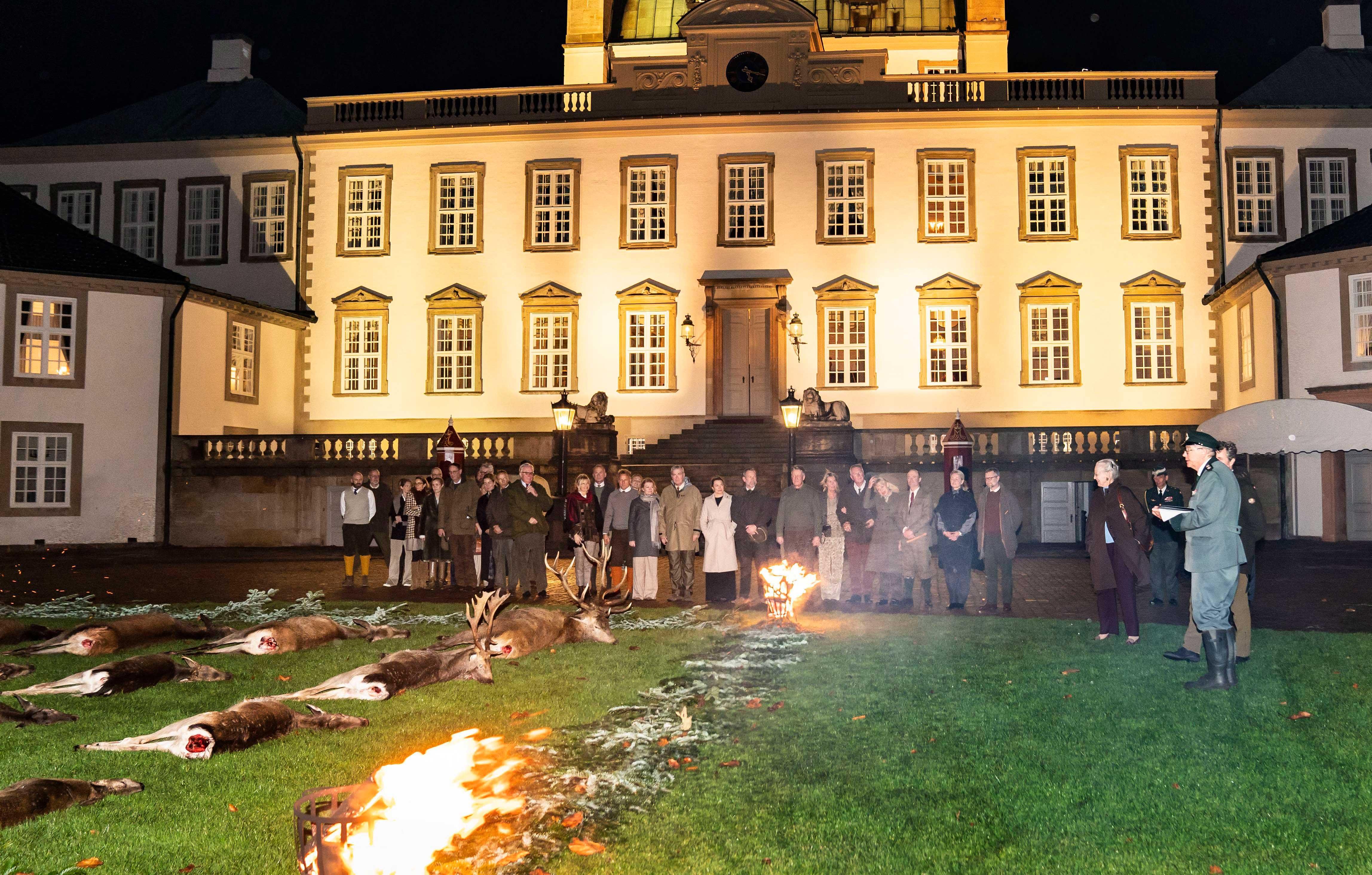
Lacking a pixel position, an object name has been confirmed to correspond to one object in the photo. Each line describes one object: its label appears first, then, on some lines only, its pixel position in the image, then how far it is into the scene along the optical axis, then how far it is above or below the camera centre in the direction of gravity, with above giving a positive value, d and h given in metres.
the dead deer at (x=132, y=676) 7.88 -1.59
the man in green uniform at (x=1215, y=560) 8.33 -0.70
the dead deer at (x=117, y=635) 9.55 -1.52
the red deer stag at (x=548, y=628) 9.80 -1.53
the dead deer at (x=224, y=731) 6.16 -1.59
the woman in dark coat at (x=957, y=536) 13.32 -0.76
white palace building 28.81 +6.88
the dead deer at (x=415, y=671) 7.82 -1.58
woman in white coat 14.06 -1.00
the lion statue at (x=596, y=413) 24.00 +1.57
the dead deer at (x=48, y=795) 5.10 -1.66
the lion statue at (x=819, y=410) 23.47 +1.61
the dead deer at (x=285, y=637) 9.70 -1.56
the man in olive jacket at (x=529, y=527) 14.47 -0.70
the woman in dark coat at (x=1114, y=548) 10.67 -0.74
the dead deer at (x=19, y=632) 9.86 -1.51
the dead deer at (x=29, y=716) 7.05 -1.66
